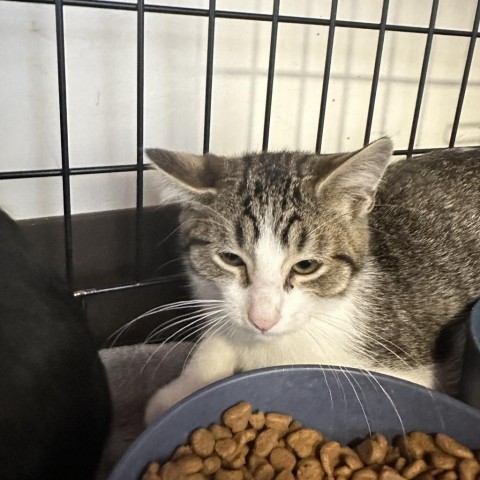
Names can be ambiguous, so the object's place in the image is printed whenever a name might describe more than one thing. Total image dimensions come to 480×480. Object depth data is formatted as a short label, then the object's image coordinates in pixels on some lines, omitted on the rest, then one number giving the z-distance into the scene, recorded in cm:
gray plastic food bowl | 24
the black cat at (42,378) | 23
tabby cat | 26
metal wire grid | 31
